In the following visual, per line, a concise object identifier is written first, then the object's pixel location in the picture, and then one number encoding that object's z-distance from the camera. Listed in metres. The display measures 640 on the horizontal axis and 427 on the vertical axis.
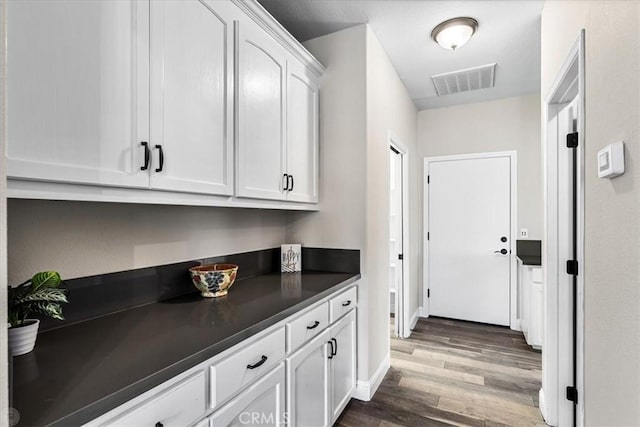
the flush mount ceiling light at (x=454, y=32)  2.17
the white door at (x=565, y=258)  1.86
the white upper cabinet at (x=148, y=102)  0.86
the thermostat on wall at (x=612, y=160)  0.94
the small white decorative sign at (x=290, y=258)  2.28
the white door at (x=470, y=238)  3.66
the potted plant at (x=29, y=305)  0.88
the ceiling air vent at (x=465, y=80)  2.94
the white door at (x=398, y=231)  3.36
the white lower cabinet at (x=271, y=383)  0.86
